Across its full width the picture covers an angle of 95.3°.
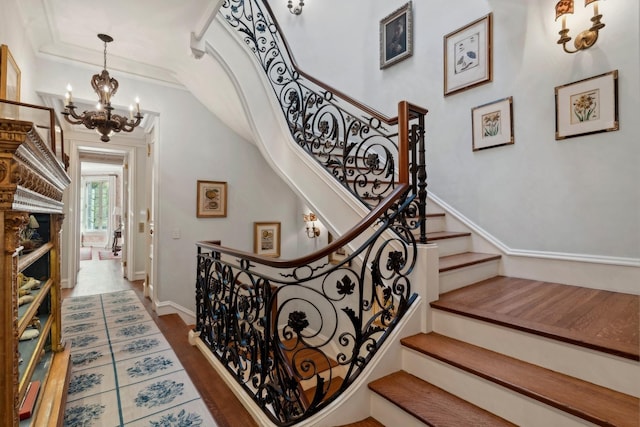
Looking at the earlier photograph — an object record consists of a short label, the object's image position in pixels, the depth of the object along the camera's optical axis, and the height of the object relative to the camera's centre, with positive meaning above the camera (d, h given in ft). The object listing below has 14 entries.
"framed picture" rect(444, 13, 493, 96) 9.30 +5.40
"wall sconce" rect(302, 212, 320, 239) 16.07 -0.52
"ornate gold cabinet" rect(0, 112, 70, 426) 2.98 -0.86
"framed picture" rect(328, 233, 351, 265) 15.41 -2.10
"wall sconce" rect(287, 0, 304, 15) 14.85 +10.72
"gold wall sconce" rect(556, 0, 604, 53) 7.01 +4.62
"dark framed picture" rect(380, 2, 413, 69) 11.58 +7.50
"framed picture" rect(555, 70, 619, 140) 6.91 +2.76
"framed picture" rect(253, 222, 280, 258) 15.25 -1.09
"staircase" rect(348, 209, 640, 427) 3.89 -2.35
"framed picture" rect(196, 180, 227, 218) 13.46 +0.90
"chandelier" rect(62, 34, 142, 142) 9.22 +3.44
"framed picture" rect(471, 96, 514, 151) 8.77 +2.92
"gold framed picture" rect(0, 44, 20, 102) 6.38 +3.38
